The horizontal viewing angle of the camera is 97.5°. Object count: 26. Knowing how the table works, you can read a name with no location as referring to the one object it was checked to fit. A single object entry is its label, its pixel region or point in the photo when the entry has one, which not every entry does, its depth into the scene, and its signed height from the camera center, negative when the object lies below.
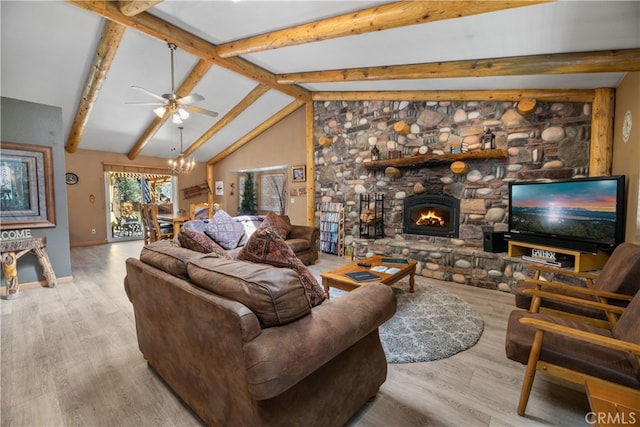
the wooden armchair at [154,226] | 5.80 -0.62
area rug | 2.26 -1.23
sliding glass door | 7.41 -0.02
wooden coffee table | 2.71 -0.81
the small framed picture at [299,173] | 6.57 +0.57
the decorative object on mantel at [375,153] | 5.22 +0.81
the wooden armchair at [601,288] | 1.94 -0.69
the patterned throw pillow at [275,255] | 1.59 -0.33
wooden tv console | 3.12 -0.70
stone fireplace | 3.71 +0.45
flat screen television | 2.89 -0.19
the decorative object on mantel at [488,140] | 4.04 +0.82
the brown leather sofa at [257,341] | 1.11 -0.65
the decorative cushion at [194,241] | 1.93 -0.31
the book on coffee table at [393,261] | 3.38 -0.78
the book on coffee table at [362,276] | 2.72 -0.79
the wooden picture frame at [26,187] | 3.60 +0.14
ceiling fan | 3.75 +1.30
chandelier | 5.97 +0.76
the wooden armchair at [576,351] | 1.41 -0.85
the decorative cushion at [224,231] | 4.14 -0.50
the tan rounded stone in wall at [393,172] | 4.92 +0.44
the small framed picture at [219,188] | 9.03 +0.29
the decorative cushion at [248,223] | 4.54 -0.45
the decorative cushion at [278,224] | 4.78 -0.47
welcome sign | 3.61 -0.49
